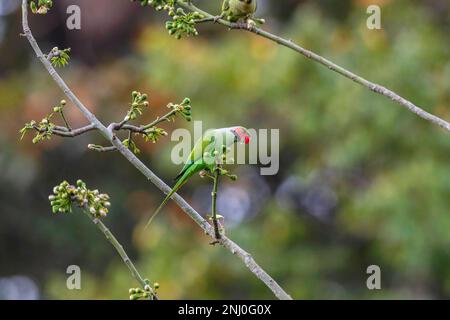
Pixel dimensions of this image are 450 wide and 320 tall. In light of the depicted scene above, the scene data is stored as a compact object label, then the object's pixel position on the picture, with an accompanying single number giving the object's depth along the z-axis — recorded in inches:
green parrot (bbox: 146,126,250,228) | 203.2
